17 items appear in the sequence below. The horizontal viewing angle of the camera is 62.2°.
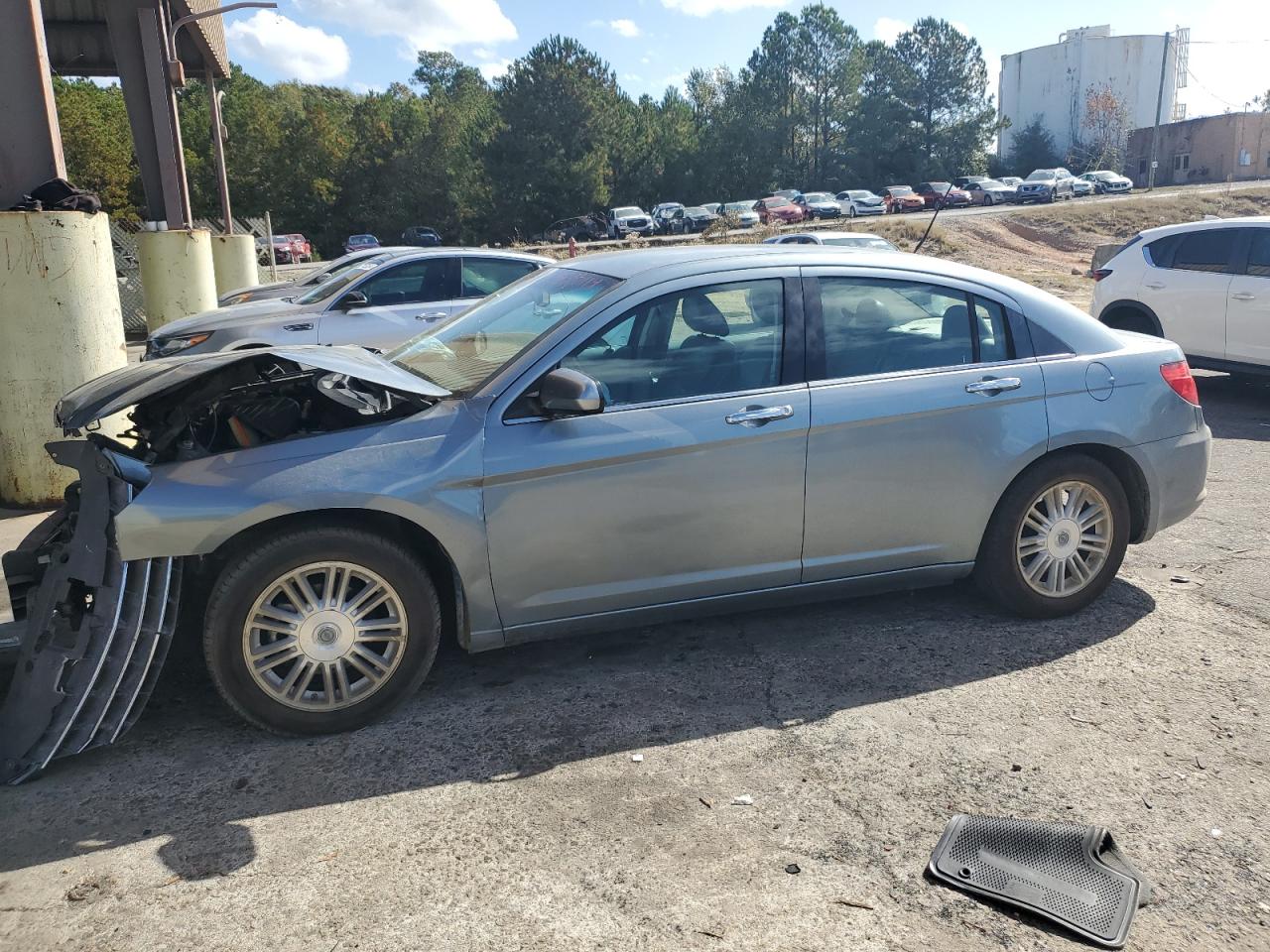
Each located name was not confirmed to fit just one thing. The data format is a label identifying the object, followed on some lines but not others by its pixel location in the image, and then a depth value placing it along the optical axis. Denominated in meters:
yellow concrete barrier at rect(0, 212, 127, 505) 6.83
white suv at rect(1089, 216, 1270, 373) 9.77
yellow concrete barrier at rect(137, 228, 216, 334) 12.44
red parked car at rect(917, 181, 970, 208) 60.88
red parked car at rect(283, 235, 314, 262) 59.00
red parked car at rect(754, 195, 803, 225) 55.38
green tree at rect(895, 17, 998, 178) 86.50
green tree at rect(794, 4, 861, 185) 90.69
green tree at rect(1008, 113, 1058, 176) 92.44
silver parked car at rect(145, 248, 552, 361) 9.99
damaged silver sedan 3.73
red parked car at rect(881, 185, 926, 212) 62.06
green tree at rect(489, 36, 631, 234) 68.44
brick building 81.94
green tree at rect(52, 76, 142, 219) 50.19
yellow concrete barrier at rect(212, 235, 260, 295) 19.12
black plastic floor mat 2.89
